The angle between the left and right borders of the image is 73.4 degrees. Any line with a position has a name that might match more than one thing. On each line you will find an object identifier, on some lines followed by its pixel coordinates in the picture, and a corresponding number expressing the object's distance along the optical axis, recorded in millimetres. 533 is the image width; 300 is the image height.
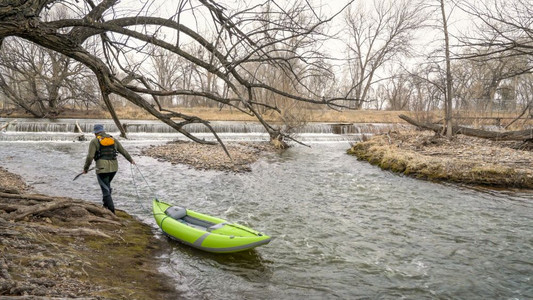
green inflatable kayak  5477
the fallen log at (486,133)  14242
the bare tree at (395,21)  26984
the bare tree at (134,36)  3367
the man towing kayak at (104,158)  6605
